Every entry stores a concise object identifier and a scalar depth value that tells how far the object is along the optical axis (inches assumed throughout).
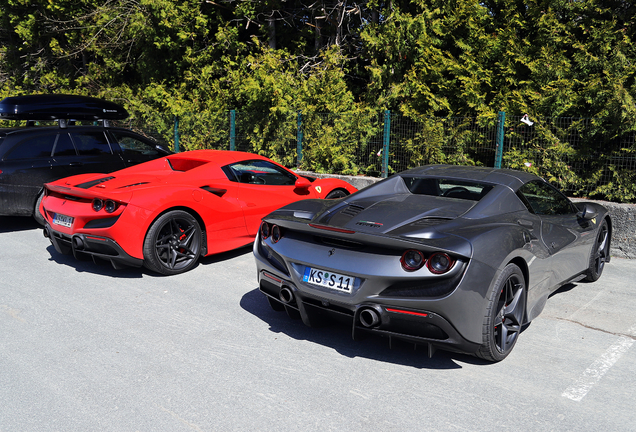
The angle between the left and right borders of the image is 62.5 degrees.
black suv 313.7
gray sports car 134.3
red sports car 219.0
